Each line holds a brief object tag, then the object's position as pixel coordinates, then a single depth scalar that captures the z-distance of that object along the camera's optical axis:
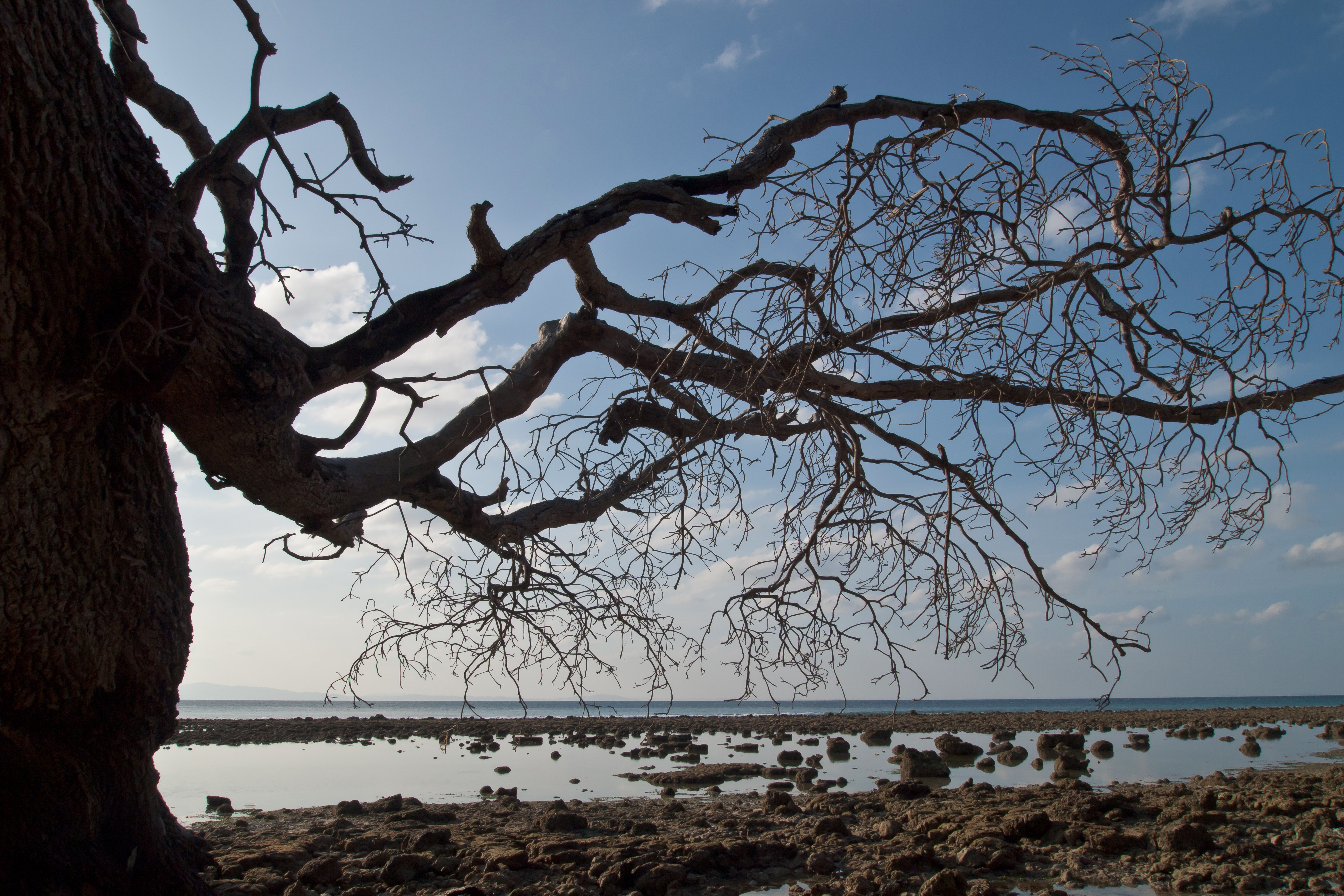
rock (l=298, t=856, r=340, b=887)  4.50
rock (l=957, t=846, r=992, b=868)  4.46
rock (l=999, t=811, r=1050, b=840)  5.02
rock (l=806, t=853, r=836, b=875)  4.58
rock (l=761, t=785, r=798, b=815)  6.70
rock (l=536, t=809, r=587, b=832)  6.13
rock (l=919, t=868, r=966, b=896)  3.79
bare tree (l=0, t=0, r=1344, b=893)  3.18
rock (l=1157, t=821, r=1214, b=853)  4.52
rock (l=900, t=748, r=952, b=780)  9.82
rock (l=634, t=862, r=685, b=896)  4.17
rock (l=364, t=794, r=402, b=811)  7.88
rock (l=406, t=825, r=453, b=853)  5.47
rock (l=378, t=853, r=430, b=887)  4.54
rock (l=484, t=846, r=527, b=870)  4.69
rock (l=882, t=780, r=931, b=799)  7.21
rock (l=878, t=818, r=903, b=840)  5.37
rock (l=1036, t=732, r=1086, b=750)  11.70
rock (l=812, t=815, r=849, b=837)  5.44
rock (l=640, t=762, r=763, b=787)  9.76
